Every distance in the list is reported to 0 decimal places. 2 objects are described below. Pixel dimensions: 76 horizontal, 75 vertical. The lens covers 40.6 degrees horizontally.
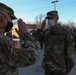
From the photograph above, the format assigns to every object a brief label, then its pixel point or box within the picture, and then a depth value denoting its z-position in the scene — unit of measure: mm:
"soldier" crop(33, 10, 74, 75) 1698
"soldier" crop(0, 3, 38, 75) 834
